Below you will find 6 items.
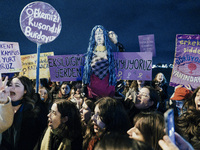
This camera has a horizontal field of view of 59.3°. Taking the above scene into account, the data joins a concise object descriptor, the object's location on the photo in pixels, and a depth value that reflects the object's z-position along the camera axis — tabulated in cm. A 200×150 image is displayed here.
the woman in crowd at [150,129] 136
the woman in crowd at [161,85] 537
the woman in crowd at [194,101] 242
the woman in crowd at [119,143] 82
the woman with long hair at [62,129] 199
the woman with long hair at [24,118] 207
